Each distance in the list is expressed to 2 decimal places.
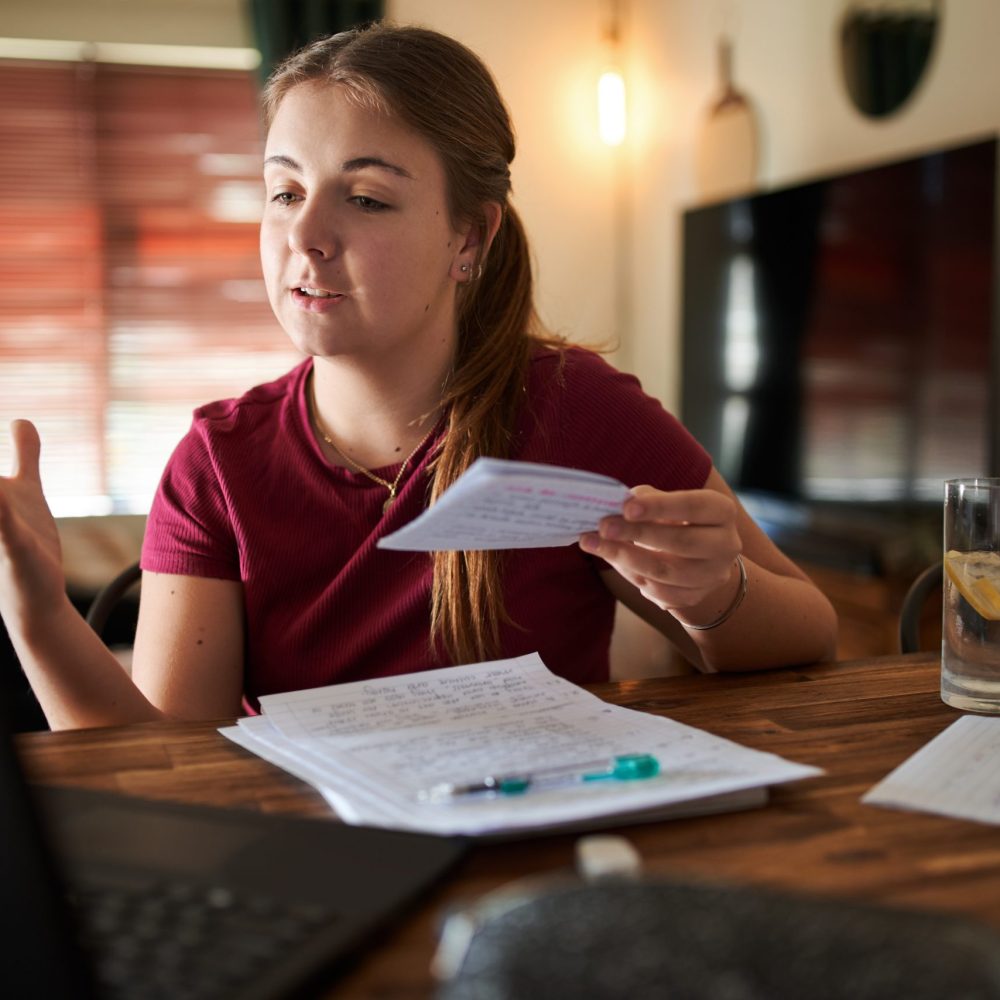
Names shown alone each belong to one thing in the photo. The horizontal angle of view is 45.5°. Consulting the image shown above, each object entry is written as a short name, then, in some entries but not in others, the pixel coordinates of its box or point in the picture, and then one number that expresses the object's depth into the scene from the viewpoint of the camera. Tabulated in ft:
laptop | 1.30
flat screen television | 8.71
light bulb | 14.90
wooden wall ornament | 12.09
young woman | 3.96
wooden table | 1.90
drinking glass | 2.98
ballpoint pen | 2.24
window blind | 14.20
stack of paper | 2.17
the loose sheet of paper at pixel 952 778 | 2.28
